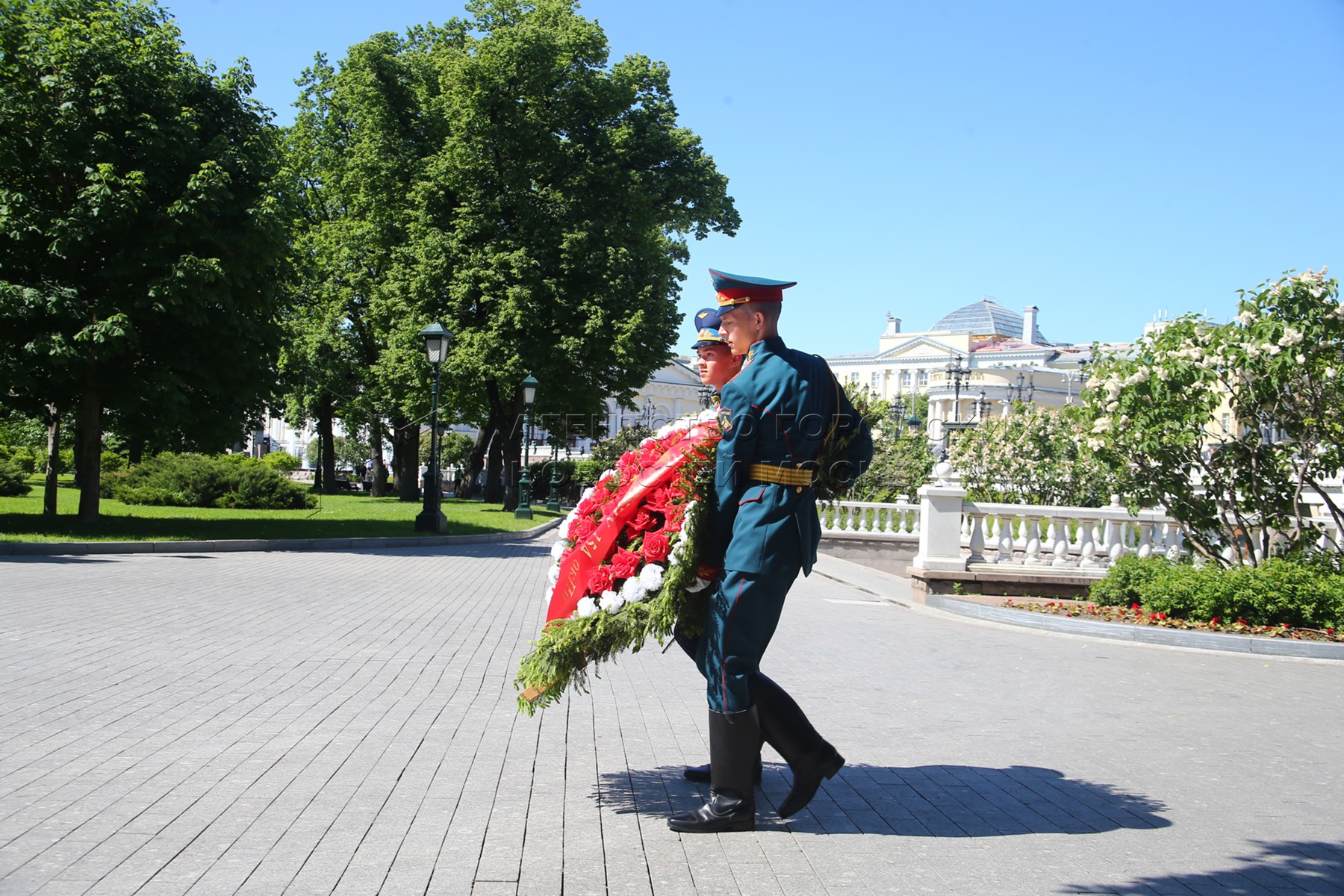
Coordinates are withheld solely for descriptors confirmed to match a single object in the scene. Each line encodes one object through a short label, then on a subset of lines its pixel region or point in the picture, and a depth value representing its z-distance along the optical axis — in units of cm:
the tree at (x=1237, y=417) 1191
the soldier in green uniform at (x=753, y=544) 415
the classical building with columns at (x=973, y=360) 10669
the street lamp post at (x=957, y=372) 4663
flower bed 1089
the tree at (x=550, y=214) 3266
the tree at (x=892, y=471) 2641
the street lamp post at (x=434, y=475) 2497
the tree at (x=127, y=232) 1777
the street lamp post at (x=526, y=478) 3106
